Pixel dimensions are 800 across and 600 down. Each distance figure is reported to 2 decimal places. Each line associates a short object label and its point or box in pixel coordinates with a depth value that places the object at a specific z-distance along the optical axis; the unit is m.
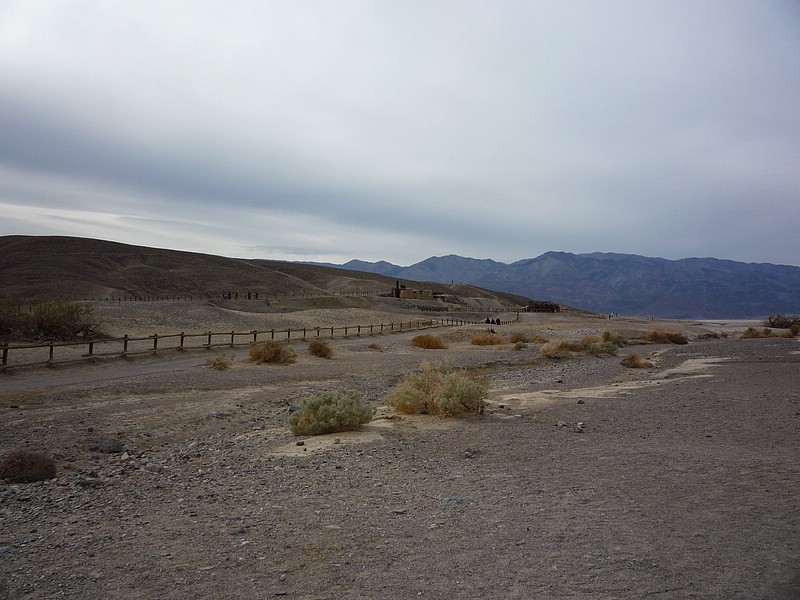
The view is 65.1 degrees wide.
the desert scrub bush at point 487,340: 40.69
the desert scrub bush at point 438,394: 12.57
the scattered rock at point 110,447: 11.17
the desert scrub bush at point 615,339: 40.38
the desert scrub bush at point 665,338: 43.00
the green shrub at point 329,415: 11.37
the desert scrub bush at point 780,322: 59.44
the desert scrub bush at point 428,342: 39.00
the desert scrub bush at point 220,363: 22.73
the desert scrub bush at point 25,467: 8.78
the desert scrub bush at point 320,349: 29.56
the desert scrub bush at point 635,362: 25.27
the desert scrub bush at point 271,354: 26.12
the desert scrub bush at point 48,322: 29.41
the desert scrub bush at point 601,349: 32.38
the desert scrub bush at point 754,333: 45.55
